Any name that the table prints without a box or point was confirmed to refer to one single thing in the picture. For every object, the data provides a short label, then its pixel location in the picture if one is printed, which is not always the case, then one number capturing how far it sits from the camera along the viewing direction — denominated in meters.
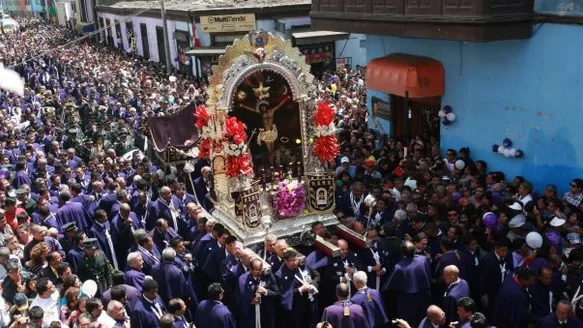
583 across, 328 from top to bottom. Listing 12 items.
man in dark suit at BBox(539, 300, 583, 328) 6.06
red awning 13.12
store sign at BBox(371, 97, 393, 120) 15.63
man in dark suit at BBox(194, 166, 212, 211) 12.19
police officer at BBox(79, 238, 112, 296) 8.31
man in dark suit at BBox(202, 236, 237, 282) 8.44
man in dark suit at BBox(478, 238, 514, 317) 7.60
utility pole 25.42
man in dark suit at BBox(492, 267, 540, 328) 6.75
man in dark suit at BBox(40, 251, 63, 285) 7.48
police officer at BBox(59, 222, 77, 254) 8.81
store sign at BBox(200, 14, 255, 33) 25.84
